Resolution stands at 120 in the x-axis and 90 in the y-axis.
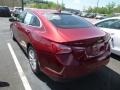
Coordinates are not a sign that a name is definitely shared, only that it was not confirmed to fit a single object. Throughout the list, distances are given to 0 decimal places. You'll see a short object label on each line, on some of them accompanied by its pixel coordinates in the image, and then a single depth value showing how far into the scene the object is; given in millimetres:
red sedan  1694
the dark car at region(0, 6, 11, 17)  12309
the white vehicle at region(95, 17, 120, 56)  2684
